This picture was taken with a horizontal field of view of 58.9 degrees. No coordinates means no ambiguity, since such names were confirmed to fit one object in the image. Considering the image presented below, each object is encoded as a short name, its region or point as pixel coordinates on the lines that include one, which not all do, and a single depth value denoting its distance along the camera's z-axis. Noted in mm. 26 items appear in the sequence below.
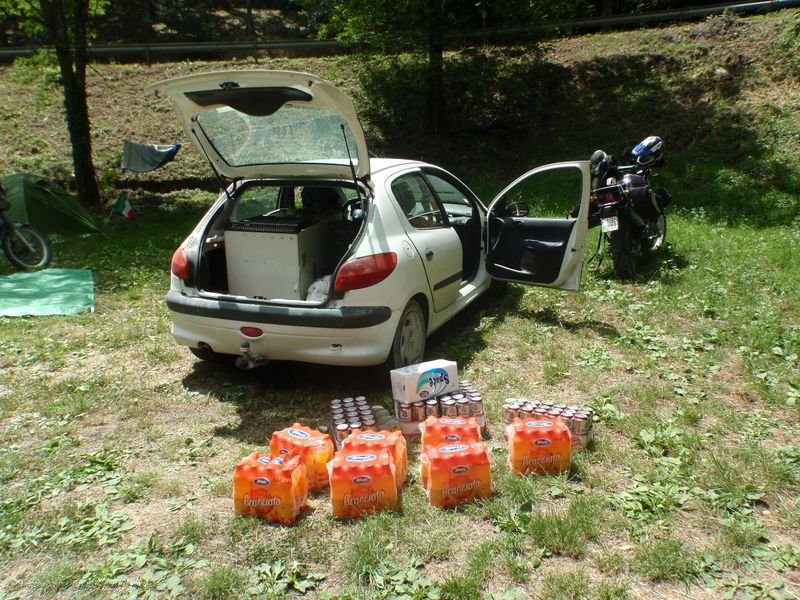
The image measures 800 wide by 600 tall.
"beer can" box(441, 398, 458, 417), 4480
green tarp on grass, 7394
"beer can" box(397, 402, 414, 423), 4539
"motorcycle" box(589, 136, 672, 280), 7590
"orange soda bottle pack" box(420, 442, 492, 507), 3633
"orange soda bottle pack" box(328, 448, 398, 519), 3582
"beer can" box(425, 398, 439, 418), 4535
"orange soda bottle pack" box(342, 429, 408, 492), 3822
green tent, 10266
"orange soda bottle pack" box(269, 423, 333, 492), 3906
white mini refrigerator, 5203
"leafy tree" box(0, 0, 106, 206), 11797
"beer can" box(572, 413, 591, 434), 4172
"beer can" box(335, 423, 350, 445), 4223
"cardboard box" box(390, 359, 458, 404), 4527
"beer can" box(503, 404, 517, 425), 4352
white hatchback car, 4734
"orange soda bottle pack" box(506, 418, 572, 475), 3881
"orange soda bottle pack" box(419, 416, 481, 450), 3963
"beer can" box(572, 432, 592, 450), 4191
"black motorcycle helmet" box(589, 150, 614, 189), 8117
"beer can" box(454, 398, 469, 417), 4484
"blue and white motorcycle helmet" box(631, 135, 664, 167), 8438
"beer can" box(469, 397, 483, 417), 4500
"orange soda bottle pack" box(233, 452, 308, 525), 3553
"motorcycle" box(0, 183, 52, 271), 8961
